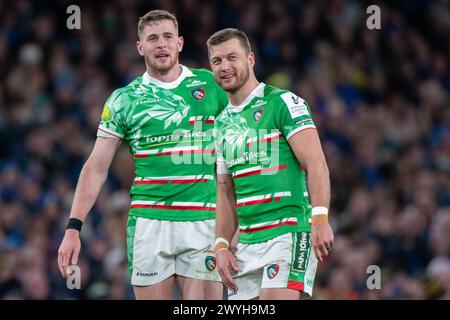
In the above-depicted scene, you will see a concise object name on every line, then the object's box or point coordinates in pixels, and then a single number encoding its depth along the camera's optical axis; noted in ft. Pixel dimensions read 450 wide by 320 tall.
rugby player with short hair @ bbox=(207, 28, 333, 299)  44.11
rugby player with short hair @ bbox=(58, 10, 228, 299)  49.19
